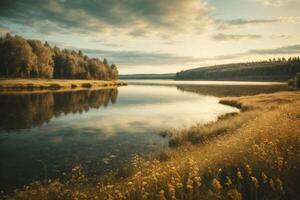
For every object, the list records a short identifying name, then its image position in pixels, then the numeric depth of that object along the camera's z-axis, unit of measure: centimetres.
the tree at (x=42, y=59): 7343
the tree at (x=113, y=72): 12854
